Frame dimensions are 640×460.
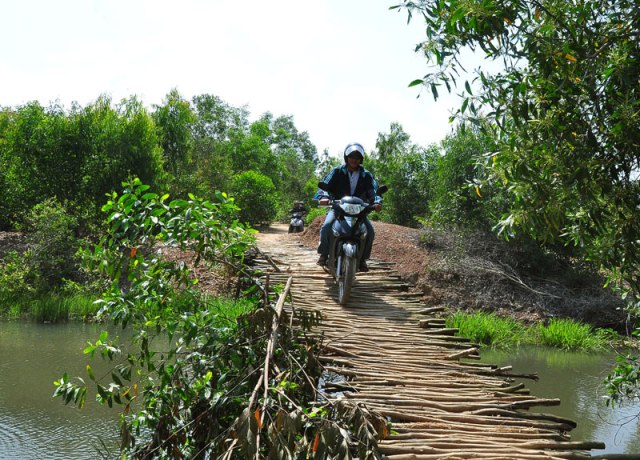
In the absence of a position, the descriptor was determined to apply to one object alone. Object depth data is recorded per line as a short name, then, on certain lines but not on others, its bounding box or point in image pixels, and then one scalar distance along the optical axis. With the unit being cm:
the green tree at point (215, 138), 2036
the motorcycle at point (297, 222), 1697
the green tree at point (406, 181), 1612
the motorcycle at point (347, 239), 588
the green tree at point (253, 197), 1884
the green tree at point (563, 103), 337
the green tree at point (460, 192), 1289
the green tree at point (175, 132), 1772
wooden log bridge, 327
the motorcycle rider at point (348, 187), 635
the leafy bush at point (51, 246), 1199
